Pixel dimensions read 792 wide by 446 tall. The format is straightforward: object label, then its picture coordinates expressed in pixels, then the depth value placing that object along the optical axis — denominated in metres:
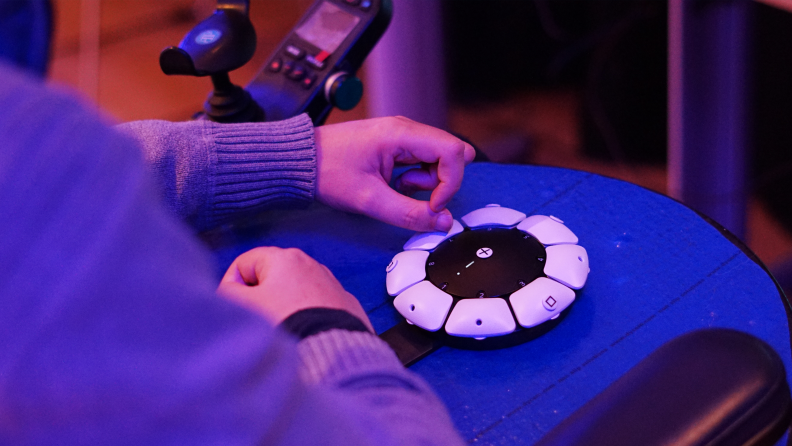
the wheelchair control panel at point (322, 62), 0.80
